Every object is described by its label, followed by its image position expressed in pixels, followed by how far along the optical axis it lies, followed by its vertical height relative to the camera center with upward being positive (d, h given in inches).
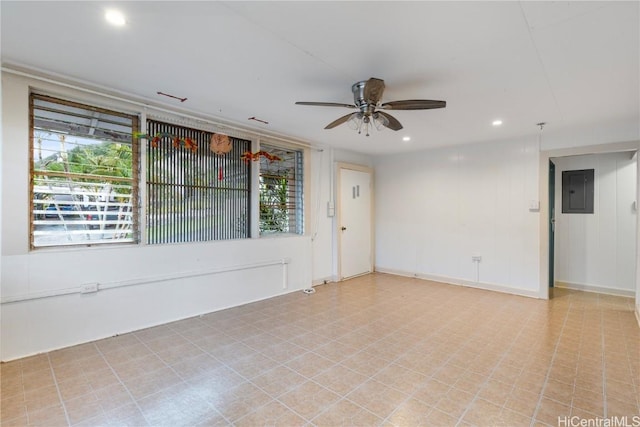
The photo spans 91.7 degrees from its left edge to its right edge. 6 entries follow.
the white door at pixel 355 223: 228.5 -8.7
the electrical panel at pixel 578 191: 195.6 +13.5
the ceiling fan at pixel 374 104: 101.2 +36.3
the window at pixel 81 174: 111.0 +14.6
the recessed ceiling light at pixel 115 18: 74.8 +48.0
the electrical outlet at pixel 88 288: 115.4 -28.5
